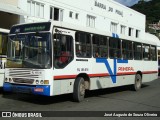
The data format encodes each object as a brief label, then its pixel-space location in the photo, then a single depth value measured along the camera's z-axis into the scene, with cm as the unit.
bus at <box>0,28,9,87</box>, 1295
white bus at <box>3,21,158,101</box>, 1081
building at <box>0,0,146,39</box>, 1886
